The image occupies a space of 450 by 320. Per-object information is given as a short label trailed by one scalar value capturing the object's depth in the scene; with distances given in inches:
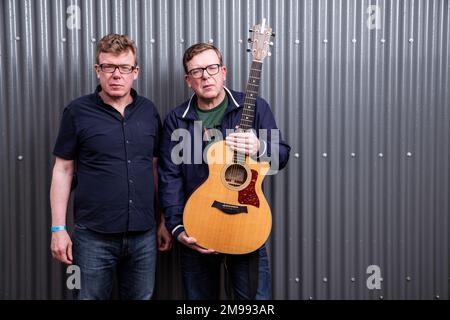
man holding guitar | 81.9
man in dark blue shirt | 81.3
